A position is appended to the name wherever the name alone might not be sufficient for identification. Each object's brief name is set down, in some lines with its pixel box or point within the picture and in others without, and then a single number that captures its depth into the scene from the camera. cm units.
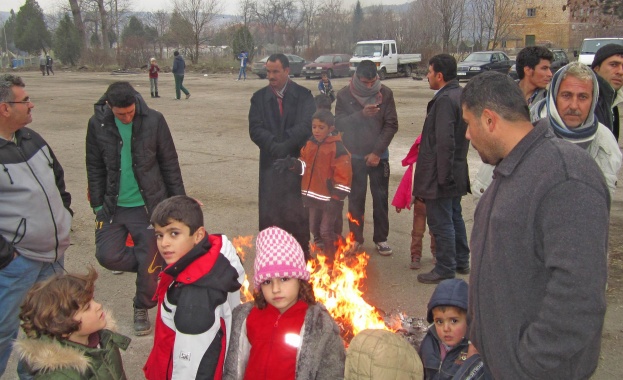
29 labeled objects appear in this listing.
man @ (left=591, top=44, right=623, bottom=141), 403
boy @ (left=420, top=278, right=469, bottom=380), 295
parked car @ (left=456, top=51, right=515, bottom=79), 2800
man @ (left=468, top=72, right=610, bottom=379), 175
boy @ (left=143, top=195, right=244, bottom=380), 271
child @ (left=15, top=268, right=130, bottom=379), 239
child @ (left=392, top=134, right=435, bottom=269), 559
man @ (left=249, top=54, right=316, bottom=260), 508
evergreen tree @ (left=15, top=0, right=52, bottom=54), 5985
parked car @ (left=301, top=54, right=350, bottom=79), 3164
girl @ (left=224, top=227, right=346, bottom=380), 269
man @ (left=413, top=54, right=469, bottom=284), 496
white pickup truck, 3071
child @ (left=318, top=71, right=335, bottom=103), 1566
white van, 2267
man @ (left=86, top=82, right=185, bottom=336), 418
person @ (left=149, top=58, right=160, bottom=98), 2091
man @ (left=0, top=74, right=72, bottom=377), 335
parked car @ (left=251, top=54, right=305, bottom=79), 3362
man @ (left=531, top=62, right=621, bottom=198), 342
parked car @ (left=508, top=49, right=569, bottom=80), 2743
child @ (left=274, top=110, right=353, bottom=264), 528
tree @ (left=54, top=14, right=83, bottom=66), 5053
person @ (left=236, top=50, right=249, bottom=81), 3296
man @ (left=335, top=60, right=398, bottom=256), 582
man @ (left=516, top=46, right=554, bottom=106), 484
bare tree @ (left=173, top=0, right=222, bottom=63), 5360
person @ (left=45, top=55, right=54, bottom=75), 4141
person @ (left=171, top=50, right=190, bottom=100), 2031
